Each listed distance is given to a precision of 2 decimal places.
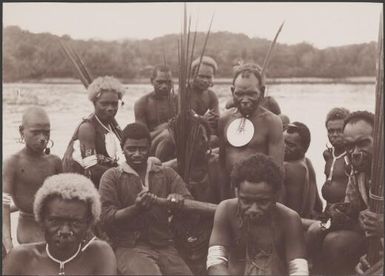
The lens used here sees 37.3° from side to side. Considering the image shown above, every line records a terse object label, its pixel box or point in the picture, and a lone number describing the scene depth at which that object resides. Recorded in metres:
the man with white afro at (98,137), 2.57
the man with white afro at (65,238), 2.17
